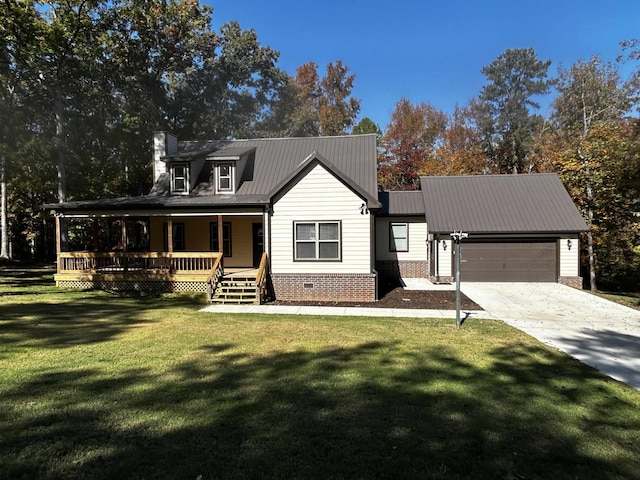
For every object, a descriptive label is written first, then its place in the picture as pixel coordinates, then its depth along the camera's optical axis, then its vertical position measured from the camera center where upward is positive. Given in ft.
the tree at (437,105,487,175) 104.37 +29.09
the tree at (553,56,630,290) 64.64 +21.15
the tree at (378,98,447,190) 108.99 +30.83
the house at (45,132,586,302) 44.88 +3.12
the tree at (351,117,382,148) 110.93 +35.68
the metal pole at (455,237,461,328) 29.96 -3.58
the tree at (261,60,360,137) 128.27 +50.82
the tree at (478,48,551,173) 116.26 +49.26
